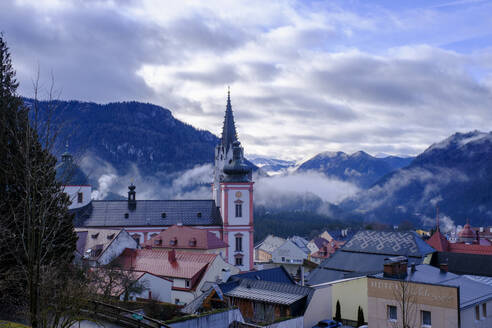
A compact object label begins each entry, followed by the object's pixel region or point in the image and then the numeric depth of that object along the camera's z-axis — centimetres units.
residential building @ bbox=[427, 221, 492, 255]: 6488
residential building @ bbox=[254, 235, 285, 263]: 10134
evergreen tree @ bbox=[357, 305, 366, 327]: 3341
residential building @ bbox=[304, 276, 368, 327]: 3462
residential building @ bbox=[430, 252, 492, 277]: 4825
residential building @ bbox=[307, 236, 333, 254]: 11450
